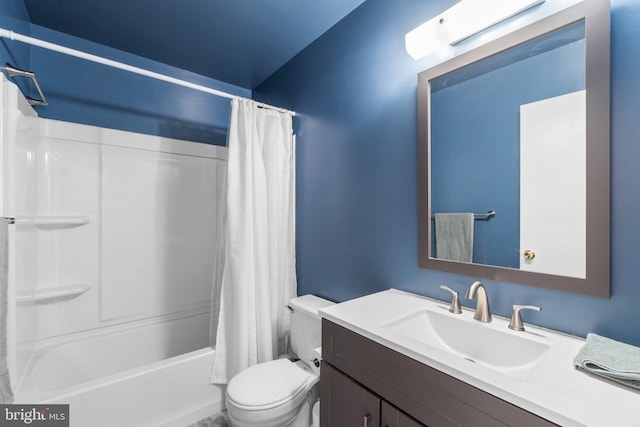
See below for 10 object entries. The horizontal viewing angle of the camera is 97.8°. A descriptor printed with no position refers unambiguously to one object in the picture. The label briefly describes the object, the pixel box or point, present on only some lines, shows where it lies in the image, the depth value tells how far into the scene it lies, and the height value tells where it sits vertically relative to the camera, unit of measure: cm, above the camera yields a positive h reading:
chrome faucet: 104 -34
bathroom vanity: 62 -45
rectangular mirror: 89 +21
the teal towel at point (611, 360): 65 -38
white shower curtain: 177 -25
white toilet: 128 -88
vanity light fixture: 104 +75
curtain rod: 127 +82
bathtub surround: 144 -40
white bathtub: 143 -102
